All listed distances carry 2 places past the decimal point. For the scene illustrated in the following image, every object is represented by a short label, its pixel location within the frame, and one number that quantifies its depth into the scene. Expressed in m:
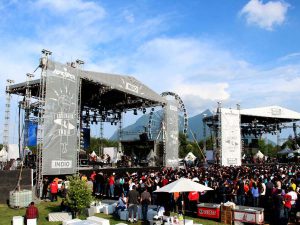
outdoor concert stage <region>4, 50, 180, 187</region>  18.30
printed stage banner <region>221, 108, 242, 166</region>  31.08
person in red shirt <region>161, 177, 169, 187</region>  16.09
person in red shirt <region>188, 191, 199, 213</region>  15.16
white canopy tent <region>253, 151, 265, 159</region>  40.88
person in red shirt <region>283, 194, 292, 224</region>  12.35
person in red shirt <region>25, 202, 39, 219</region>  13.02
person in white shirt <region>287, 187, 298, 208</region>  12.74
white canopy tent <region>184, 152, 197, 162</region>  40.01
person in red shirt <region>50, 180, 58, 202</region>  17.50
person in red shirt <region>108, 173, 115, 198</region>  18.69
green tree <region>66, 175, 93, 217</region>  13.92
